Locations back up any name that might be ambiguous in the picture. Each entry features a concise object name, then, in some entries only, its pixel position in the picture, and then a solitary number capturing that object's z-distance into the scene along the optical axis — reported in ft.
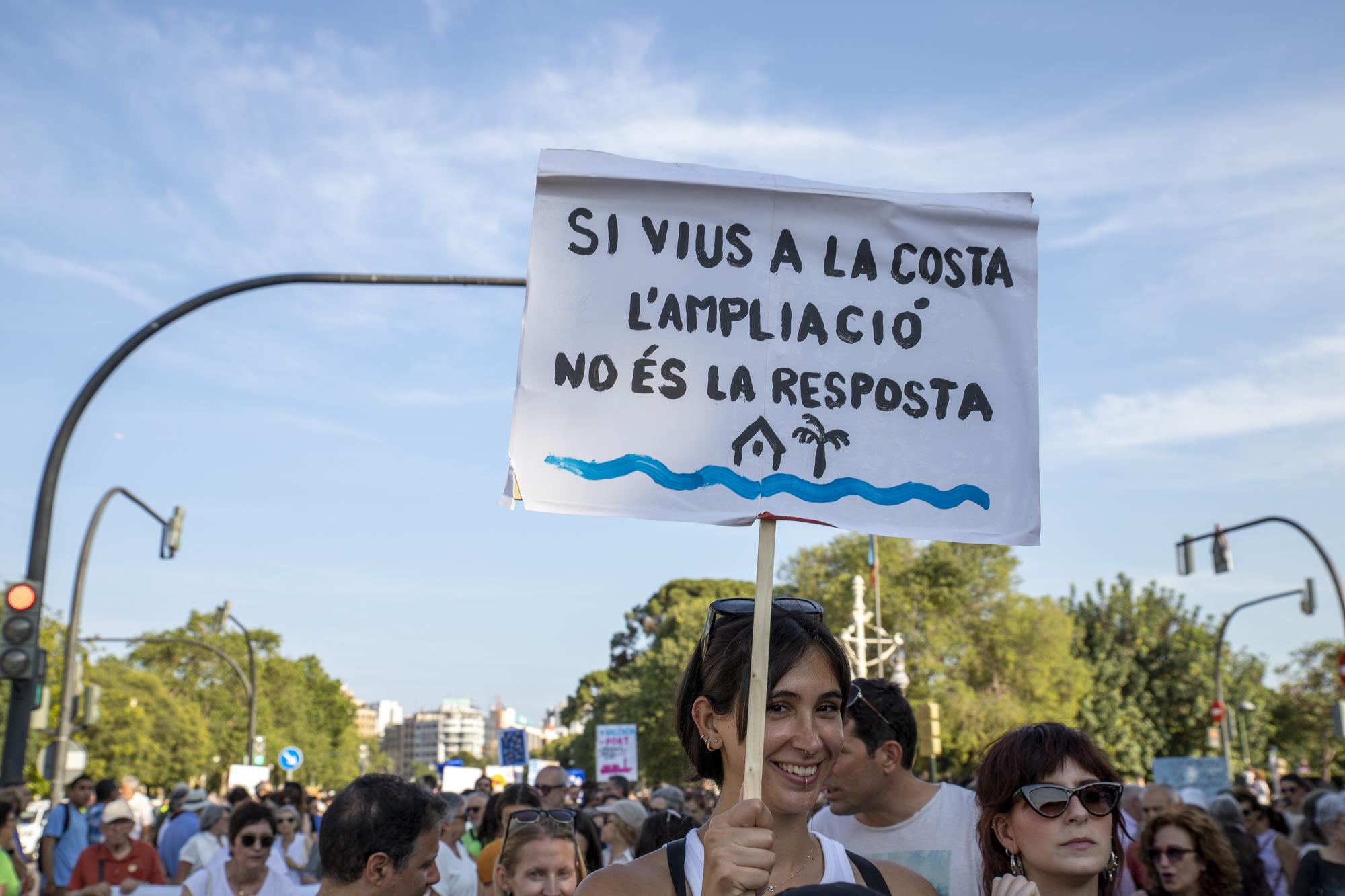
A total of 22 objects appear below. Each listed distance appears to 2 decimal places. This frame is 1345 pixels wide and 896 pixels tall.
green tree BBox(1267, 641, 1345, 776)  185.78
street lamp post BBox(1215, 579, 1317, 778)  108.37
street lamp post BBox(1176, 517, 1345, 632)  71.77
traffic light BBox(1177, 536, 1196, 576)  87.25
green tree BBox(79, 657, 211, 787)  205.26
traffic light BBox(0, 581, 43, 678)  33.81
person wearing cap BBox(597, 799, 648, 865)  27.73
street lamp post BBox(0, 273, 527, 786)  33.63
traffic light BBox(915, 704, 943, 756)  60.03
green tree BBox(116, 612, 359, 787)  255.91
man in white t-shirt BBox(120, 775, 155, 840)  51.70
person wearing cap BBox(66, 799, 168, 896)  31.78
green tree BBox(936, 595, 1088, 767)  148.25
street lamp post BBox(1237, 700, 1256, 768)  123.44
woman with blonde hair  16.43
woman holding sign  8.82
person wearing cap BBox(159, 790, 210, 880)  42.11
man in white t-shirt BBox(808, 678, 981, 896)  15.81
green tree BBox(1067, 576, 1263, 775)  171.53
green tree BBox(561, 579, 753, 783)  176.24
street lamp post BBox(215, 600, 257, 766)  113.50
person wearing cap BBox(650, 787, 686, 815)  33.86
